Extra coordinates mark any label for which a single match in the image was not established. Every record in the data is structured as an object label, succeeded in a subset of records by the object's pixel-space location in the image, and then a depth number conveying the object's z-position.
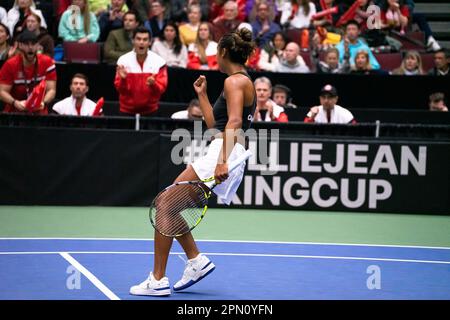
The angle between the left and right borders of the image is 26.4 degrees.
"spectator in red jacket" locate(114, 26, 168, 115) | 11.79
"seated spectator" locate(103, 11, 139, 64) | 13.79
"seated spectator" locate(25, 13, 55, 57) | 13.15
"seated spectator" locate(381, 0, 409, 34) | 15.49
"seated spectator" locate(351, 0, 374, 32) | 15.30
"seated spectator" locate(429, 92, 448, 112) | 13.31
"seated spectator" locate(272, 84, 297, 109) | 12.87
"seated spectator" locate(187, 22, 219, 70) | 13.87
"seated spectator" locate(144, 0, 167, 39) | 14.45
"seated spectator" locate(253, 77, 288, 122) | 12.04
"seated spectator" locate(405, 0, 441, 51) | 15.91
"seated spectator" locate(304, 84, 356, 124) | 12.09
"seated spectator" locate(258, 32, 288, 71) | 14.07
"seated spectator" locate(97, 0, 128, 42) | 14.55
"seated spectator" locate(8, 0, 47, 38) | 14.30
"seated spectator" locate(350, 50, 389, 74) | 13.84
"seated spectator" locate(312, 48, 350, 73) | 13.86
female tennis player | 6.60
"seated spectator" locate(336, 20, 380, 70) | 14.27
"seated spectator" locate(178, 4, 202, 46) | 14.51
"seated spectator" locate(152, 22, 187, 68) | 13.60
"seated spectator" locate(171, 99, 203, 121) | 11.80
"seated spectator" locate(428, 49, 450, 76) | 14.30
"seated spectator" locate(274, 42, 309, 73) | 13.84
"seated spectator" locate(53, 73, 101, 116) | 11.84
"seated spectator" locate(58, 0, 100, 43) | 14.41
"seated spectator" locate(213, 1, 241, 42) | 14.61
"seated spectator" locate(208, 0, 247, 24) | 15.50
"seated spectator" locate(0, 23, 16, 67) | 13.20
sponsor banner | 11.40
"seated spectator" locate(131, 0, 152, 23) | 15.34
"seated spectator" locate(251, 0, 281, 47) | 14.74
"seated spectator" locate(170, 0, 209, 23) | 15.25
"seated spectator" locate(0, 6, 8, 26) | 14.56
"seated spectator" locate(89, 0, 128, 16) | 14.78
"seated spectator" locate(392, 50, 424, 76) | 14.03
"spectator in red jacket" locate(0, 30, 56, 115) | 11.34
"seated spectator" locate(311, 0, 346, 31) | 15.18
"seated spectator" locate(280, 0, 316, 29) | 15.27
